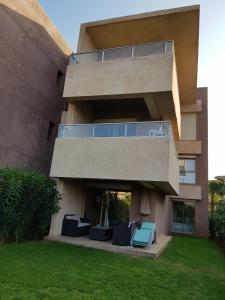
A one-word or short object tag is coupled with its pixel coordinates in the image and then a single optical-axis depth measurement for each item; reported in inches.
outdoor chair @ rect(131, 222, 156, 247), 407.0
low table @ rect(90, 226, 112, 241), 454.1
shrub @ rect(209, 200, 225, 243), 568.3
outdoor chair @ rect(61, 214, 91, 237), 473.7
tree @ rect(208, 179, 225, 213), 975.6
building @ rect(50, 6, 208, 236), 432.5
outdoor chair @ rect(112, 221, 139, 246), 420.3
